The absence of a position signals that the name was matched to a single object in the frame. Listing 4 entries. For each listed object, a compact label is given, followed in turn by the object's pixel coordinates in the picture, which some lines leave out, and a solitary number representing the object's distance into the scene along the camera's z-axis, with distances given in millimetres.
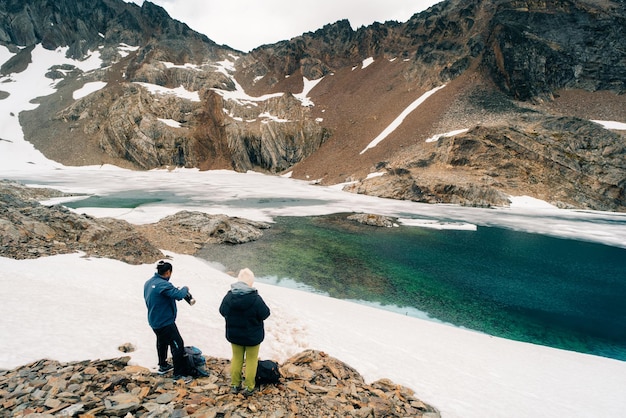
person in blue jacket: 6477
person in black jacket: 6012
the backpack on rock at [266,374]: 6500
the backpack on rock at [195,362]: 6547
